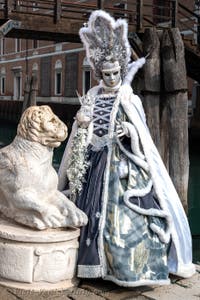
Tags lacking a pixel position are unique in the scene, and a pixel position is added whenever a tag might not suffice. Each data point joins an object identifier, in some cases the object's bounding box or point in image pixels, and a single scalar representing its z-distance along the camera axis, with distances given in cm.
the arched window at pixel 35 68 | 3191
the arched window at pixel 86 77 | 2575
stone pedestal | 322
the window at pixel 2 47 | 3703
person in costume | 341
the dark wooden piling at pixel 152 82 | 718
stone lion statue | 331
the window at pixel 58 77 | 2902
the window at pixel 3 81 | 3678
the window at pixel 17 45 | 3433
